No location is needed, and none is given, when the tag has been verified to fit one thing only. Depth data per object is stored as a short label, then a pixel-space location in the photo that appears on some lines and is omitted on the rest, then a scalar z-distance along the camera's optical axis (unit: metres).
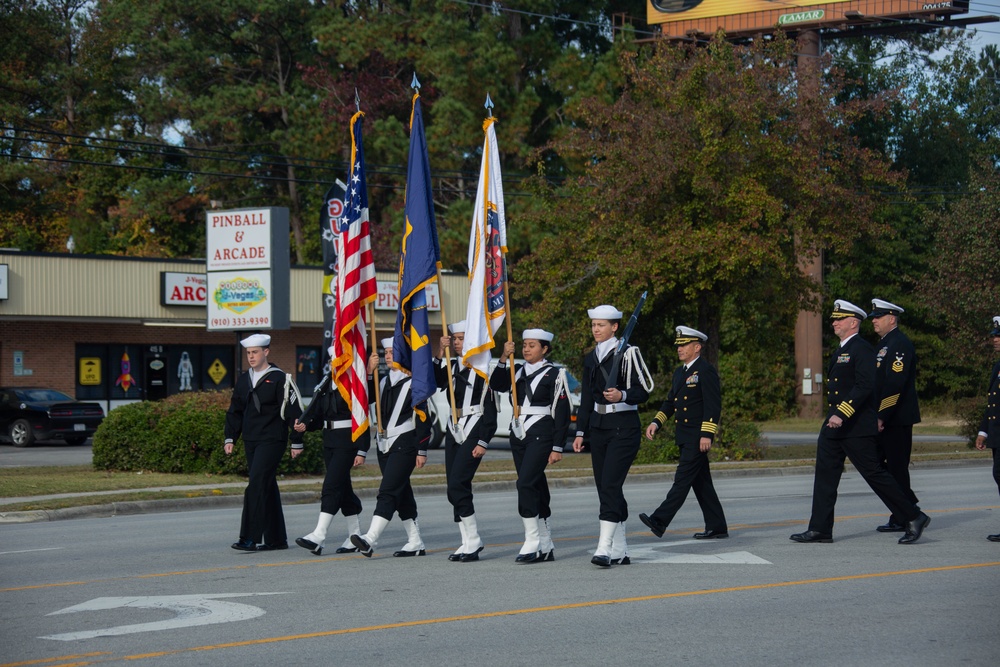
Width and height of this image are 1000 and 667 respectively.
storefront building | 36.62
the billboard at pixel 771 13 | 45.69
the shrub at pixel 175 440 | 21.03
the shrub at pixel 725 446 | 25.73
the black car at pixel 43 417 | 32.53
